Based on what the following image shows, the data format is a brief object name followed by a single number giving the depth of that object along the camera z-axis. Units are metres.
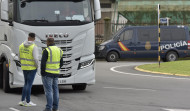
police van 33.12
